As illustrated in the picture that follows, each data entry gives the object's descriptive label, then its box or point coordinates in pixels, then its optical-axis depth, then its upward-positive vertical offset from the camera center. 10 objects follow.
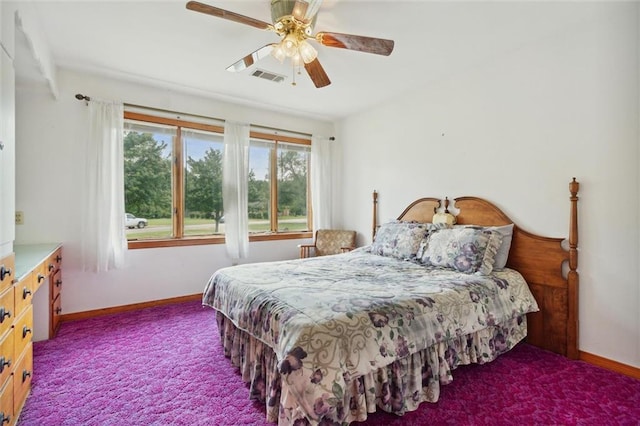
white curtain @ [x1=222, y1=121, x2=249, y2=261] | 3.99 +0.28
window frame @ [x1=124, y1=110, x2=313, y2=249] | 3.57 +0.28
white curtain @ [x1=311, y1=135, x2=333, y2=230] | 4.77 +0.44
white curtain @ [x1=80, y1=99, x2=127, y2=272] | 3.17 +0.22
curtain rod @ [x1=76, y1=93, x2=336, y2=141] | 3.16 +1.20
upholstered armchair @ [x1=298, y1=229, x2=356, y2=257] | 4.41 -0.45
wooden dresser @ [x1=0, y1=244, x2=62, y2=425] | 1.44 -0.59
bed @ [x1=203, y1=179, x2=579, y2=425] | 1.47 -0.61
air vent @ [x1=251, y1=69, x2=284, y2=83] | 3.23 +1.47
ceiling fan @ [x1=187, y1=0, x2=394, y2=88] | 1.92 +1.21
